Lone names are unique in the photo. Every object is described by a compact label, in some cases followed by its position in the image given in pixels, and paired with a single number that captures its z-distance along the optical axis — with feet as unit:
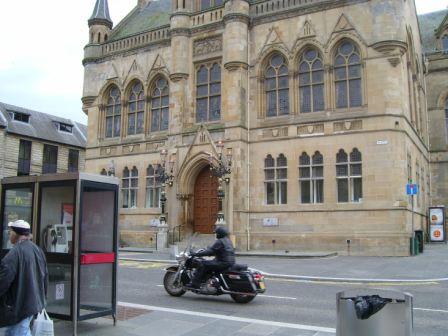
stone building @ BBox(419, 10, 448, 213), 112.98
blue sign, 74.64
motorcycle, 35.04
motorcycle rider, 35.60
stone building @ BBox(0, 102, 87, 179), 144.87
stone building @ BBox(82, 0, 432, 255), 79.10
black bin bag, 16.78
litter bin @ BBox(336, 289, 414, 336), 16.58
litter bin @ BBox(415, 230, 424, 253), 77.93
